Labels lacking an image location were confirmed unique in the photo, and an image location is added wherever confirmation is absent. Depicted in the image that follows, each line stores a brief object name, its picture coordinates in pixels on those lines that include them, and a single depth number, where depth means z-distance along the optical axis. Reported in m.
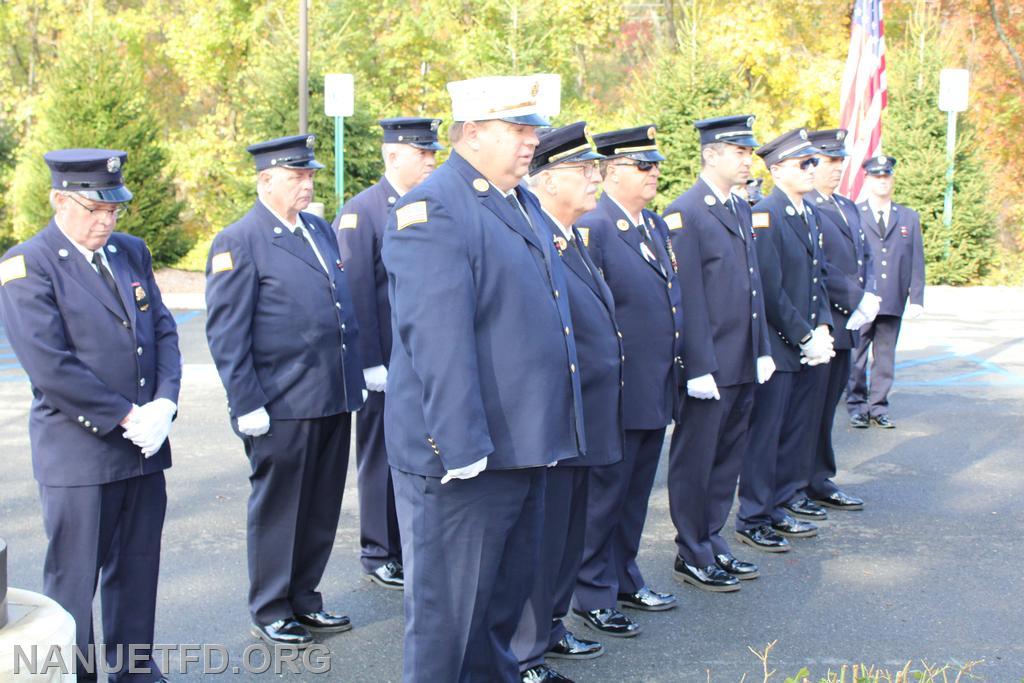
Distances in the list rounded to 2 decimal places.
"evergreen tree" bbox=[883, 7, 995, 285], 21.97
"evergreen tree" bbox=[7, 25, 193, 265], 19.70
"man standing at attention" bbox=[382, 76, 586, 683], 3.44
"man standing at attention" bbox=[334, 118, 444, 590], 5.82
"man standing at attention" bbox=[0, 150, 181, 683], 4.09
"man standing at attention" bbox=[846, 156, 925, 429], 9.80
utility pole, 20.64
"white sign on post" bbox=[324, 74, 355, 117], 18.44
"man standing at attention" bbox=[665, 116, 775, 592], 5.77
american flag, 14.48
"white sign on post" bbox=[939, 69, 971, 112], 21.05
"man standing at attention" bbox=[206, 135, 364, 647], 4.95
